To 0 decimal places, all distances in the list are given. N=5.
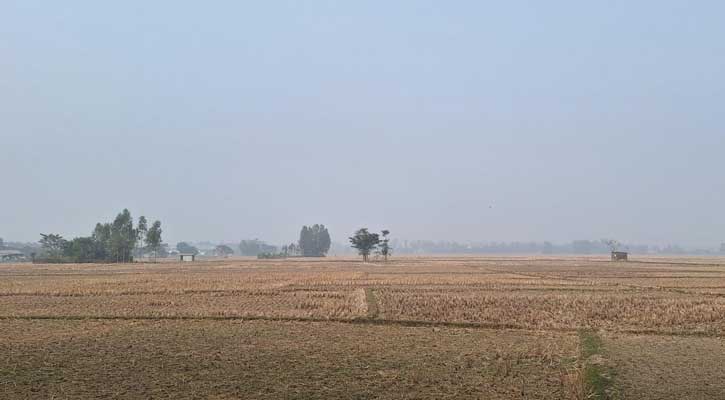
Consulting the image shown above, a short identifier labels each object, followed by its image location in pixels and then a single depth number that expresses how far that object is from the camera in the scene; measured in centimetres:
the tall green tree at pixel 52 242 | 12541
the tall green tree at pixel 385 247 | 11538
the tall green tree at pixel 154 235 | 12406
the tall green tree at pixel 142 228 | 12114
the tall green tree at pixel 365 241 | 11269
